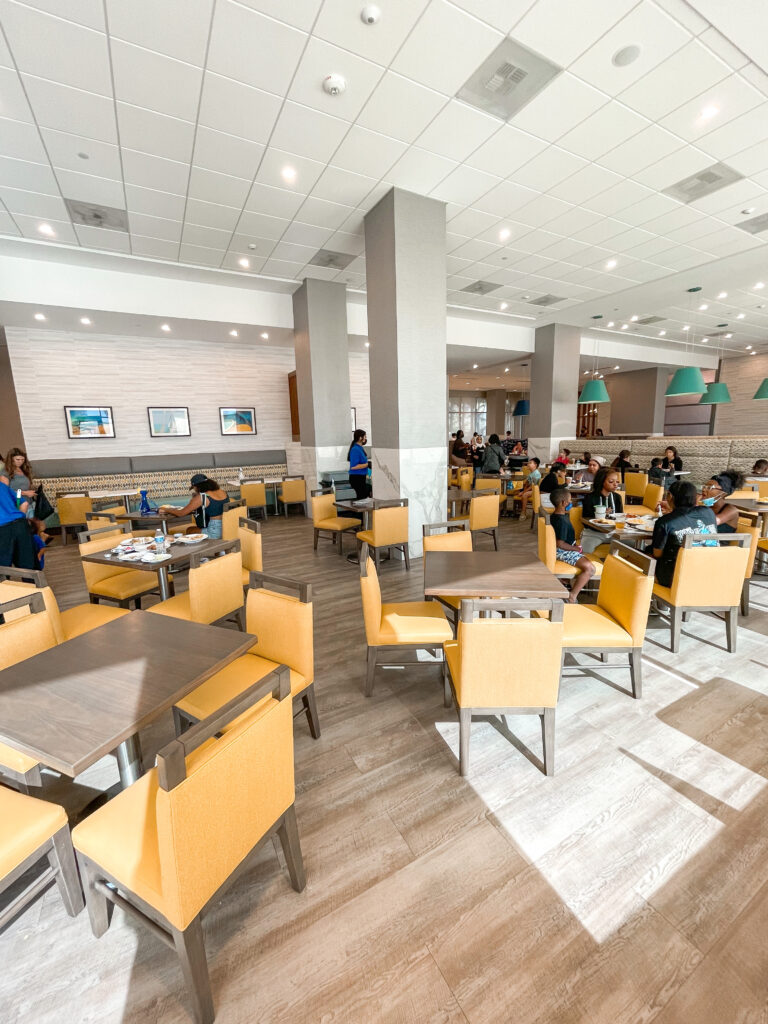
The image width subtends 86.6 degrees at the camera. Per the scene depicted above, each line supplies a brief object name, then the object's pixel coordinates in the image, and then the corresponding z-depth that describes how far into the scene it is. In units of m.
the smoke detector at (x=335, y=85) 2.88
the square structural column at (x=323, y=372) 6.66
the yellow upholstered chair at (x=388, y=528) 4.31
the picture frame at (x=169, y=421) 8.20
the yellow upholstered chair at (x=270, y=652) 1.79
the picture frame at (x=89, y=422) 7.51
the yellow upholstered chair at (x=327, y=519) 5.21
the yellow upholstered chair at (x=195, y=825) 0.96
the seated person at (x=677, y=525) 2.96
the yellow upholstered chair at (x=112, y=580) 3.03
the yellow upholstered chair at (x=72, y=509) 6.45
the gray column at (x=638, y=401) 14.51
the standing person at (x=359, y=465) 6.39
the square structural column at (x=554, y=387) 9.80
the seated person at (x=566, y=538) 3.31
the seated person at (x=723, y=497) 3.42
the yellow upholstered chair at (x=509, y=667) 1.69
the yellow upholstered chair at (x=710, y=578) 2.66
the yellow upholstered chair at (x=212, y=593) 2.39
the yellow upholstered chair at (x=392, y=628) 2.21
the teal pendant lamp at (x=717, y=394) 8.62
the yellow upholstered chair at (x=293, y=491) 7.85
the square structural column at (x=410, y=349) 4.43
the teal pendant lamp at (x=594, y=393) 8.28
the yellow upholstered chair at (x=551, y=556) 3.17
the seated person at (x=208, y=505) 4.11
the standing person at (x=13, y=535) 3.76
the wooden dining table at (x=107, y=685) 1.17
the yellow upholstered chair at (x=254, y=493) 7.56
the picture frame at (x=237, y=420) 8.80
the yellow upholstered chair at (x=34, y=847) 1.15
